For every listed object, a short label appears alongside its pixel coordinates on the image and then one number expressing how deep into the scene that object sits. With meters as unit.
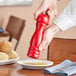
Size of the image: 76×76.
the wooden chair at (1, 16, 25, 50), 4.20
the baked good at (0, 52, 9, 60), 2.17
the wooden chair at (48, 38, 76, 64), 3.01
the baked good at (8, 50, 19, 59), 2.26
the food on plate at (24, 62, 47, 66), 2.15
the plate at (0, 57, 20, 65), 2.18
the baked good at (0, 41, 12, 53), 2.24
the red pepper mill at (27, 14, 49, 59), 1.61
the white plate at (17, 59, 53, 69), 2.07
